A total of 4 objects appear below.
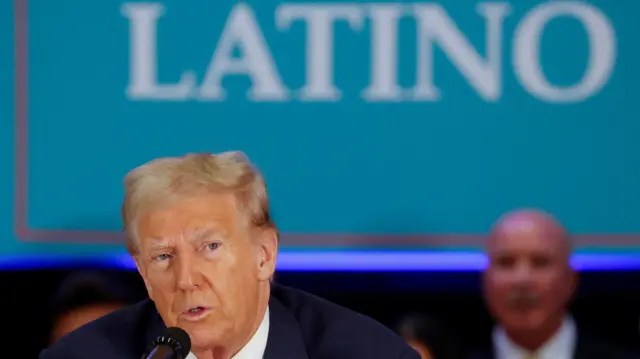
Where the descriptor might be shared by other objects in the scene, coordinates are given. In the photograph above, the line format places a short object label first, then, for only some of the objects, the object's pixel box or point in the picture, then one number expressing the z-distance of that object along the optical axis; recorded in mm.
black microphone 7242
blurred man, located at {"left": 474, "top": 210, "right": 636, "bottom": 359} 9070
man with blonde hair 7358
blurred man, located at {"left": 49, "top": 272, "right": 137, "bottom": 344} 8794
